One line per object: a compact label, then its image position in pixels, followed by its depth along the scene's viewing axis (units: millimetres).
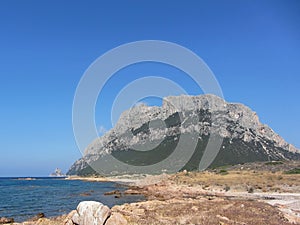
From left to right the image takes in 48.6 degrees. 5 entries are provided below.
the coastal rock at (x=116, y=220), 22844
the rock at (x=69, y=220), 24641
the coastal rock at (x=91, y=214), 22828
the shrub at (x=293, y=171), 94425
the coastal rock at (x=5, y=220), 35156
